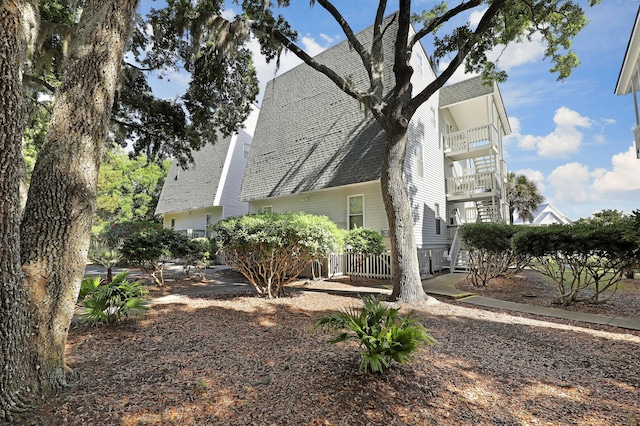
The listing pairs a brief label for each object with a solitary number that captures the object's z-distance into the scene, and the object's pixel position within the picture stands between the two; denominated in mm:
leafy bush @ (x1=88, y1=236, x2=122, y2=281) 8464
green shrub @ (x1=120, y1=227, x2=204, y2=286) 8719
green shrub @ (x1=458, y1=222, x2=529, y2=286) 9562
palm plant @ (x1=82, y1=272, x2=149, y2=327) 4941
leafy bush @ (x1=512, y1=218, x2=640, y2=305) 6105
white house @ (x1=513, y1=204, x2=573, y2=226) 28609
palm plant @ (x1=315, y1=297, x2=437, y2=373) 3301
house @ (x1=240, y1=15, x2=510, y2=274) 12898
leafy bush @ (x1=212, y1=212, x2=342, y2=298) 7000
